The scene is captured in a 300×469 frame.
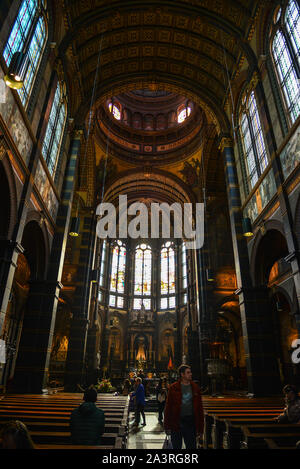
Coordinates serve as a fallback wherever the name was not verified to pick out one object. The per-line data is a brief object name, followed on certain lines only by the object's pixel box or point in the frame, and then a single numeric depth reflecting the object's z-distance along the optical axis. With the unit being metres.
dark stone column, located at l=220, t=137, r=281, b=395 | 10.93
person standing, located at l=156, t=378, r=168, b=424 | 10.40
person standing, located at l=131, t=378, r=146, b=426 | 10.07
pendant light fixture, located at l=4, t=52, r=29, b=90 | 5.81
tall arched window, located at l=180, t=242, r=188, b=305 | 33.22
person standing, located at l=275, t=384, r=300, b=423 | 4.75
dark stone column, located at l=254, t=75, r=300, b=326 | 8.66
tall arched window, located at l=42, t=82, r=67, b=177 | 12.39
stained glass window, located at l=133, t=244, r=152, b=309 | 36.41
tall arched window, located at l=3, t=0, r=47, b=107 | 8.70
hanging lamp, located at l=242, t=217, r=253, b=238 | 11.34
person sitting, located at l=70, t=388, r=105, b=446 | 3.49
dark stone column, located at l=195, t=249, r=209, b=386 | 19.09
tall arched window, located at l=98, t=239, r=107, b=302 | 32.58
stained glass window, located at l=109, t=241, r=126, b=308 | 35.03
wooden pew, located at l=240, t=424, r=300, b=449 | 3.71
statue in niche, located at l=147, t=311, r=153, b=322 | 34.91
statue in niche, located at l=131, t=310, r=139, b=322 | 34.88
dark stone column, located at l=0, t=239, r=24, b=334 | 8.08
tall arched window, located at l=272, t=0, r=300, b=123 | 9.78
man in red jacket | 4.11
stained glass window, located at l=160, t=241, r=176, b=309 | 35.53
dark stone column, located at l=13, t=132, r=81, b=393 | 10.58
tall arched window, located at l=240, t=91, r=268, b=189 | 12.51
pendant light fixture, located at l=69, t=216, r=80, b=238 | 12.30
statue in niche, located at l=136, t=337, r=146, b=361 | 32.91
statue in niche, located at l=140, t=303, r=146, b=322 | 34.54
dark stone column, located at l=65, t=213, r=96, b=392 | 17.39
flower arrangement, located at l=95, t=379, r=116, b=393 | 15.33
